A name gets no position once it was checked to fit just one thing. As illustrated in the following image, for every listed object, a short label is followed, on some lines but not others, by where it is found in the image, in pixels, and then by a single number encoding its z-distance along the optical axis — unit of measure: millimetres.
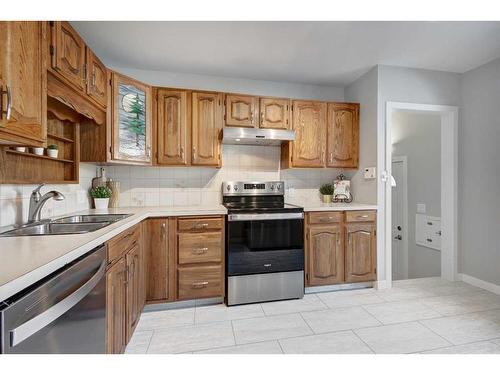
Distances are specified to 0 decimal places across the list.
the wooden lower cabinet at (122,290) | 1399
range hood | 2584
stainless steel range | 2414
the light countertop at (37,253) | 731
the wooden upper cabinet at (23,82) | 1021
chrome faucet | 1589
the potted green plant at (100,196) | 2484
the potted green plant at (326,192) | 3195
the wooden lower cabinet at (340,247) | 2650
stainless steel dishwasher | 711
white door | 3945
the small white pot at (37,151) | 1720
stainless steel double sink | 1419
